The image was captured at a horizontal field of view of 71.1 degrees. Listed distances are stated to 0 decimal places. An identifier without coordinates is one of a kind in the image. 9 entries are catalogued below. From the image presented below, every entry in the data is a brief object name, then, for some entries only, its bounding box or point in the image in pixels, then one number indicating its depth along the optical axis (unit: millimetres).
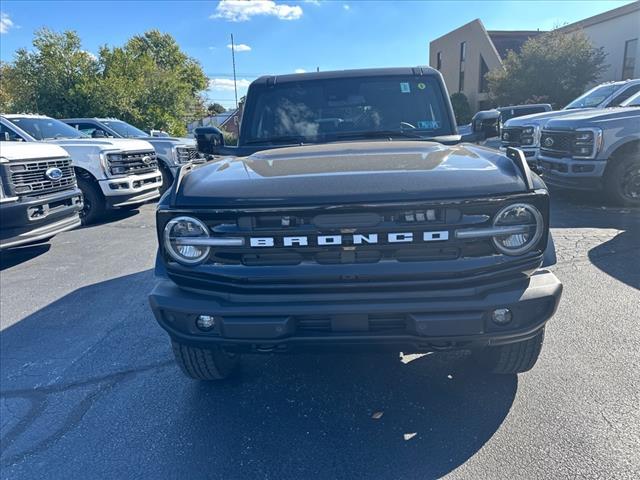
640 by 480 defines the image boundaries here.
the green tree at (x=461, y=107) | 31230
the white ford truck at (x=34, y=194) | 5133
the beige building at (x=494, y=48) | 22125
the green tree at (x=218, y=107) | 70331
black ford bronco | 2016
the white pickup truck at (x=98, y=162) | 7496
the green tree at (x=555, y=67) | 21297
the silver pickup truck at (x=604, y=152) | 6797
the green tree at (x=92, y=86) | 21109
